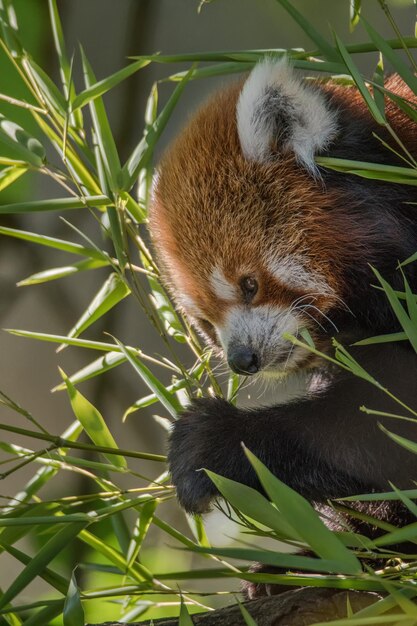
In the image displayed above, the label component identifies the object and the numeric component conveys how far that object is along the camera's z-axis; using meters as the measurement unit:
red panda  3.63
